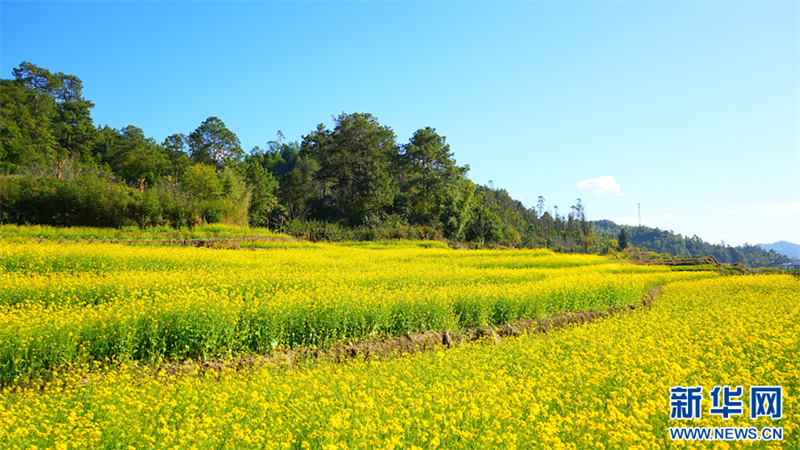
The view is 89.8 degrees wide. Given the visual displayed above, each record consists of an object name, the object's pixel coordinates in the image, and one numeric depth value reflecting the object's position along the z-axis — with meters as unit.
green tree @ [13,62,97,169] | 39.04
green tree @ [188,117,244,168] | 44.41
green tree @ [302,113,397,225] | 36.53
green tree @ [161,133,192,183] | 42.44
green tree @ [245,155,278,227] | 33.12
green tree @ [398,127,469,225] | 41.00
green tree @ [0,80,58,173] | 29.70
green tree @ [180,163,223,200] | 30.86
